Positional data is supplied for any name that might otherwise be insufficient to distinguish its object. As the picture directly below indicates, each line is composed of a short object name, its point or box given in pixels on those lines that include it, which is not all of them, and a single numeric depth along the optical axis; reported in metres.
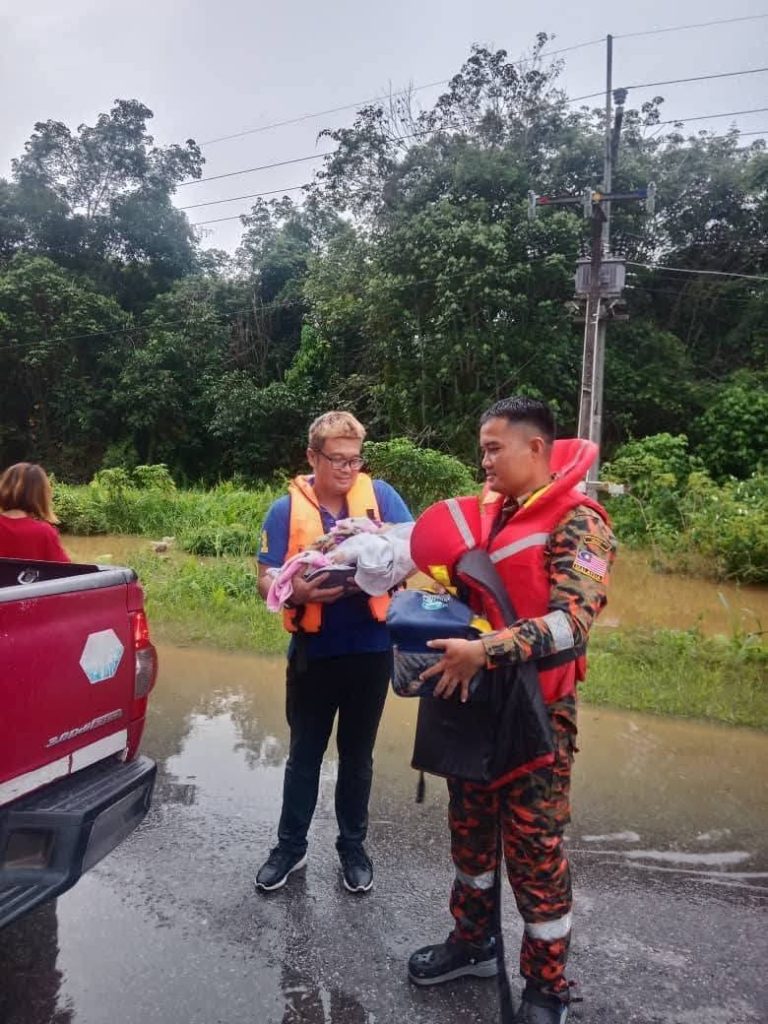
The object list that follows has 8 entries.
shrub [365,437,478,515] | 13.97
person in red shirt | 3.73
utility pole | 12.33
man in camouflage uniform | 2.00
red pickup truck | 2.00
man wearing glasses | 2.79
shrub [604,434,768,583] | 10.88
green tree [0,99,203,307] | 24.81
